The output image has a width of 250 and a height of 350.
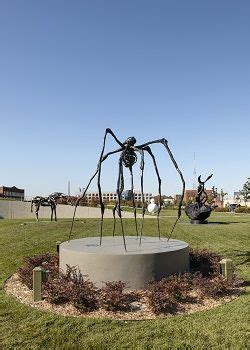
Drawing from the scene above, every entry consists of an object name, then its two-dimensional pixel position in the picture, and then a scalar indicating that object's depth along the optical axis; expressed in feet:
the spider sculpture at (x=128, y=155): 34.40
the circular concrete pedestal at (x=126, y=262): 30.53
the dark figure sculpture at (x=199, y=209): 82.11
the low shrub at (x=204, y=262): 37.11
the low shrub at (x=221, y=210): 175.83
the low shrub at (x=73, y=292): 26.84
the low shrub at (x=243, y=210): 154.06
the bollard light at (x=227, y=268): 34.30
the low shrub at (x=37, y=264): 33.01
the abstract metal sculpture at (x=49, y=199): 91.54
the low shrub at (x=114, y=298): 26.53
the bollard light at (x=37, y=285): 28.73
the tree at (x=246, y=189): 293.39
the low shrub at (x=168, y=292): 26.65
